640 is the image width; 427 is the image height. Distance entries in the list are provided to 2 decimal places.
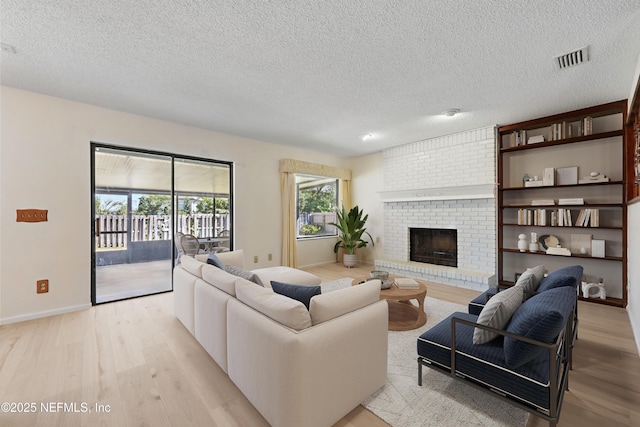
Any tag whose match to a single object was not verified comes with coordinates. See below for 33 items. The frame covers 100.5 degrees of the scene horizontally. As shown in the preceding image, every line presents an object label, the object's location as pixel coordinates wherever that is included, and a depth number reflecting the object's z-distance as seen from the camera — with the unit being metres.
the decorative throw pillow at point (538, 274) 2.26
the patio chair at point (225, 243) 4.79
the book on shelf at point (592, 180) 3.51
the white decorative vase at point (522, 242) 4.18
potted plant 5.87
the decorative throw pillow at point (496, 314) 1.59
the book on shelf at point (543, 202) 3.92
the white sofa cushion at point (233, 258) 3.52
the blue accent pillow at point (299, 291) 1.73
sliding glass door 3.74
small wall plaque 3.03
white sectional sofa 1.35
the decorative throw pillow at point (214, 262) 2.65
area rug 1.56
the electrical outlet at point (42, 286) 3.12
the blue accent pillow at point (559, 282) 1.92
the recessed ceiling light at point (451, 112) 3.59
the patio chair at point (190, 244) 4.32
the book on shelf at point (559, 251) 3.76
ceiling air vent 2.29
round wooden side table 2.76
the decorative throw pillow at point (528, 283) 2.17
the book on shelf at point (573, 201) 3.66
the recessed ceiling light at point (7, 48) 2.21
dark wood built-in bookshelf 3.52
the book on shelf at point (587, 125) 3.62
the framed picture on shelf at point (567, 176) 3.80
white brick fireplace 4.44
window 6.15
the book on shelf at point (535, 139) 4.07
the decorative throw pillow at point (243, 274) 2.28
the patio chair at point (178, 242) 4.25
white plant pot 5.90
